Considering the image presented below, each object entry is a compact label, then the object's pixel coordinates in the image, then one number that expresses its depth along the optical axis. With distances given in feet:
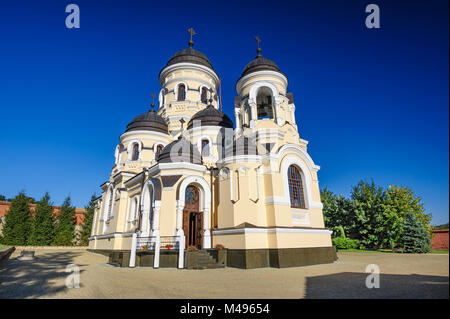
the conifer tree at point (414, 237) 54.80
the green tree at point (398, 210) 69.00
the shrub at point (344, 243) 71.20
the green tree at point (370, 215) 71.61
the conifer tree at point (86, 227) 96.07
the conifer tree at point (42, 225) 84.99
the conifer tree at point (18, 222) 82.50
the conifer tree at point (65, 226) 88.89
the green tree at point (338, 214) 76.59
